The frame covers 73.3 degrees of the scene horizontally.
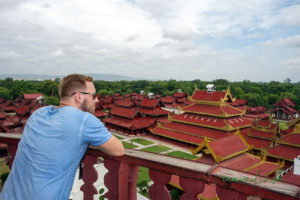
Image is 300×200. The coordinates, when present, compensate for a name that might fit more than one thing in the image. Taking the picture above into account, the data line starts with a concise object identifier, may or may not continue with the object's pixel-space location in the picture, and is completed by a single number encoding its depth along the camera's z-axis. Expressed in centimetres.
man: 219
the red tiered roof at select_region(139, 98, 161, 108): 3616
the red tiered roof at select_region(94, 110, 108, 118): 4110
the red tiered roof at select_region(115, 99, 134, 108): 3865
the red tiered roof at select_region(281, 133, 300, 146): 1683
